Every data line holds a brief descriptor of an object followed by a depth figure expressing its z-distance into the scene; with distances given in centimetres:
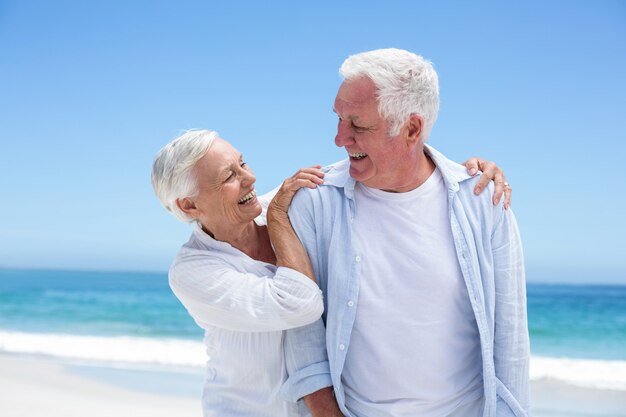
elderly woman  210
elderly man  211
